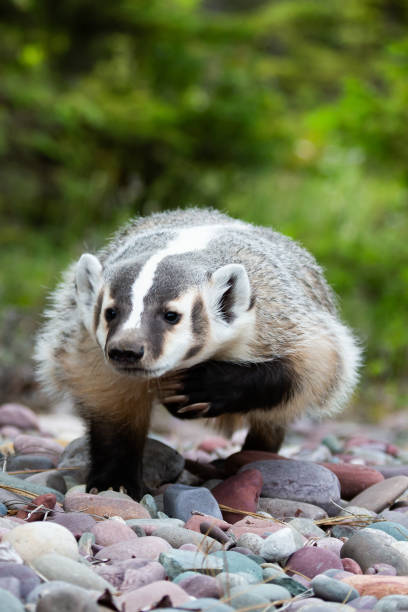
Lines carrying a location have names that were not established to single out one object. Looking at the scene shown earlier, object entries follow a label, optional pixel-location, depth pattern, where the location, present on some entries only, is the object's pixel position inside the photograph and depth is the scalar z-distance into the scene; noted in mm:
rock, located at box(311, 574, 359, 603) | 5590
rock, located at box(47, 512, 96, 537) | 6418
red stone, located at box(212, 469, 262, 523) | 7629
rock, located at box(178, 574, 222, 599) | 5418
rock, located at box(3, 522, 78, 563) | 5621
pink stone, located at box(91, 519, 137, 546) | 6332
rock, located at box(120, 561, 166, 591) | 5492
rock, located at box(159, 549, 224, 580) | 5734
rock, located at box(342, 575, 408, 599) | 5680
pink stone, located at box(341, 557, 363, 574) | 6266
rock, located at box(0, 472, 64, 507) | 7328
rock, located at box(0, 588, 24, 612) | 4656
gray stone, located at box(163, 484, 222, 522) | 7301
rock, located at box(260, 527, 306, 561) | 6309
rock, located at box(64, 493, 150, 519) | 7055
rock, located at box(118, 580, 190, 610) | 5105
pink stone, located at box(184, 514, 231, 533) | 6793
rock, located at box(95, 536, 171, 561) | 6012
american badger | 6891
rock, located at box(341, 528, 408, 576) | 6422
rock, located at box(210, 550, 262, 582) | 5848
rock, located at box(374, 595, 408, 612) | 5422
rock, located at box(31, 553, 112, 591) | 5266
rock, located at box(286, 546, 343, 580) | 6160
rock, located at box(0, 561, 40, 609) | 5117
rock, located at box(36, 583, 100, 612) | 4699
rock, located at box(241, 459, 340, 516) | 8062
